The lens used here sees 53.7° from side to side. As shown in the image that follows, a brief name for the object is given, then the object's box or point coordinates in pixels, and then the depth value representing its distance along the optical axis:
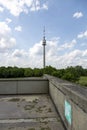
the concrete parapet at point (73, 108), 1.15
